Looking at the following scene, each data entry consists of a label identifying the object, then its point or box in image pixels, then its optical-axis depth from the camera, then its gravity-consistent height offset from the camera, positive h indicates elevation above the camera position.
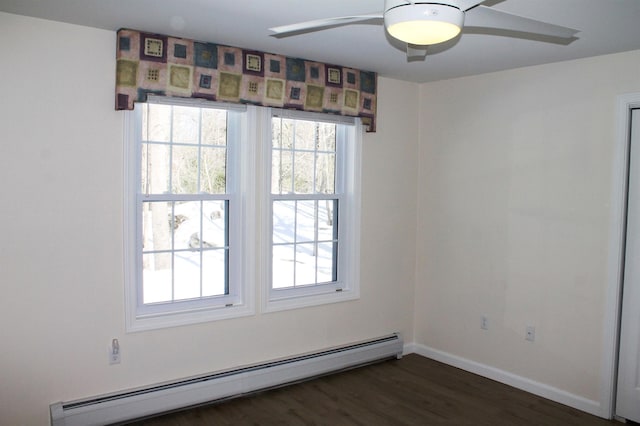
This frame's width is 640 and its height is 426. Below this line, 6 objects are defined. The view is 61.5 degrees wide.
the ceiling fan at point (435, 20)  1.85 +0.62
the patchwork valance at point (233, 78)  3.30 +0.74
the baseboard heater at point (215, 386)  3.23 -1.39
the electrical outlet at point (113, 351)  3.40 -1.08
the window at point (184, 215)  3.55 -0.23
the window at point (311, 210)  4.17 -0.20
